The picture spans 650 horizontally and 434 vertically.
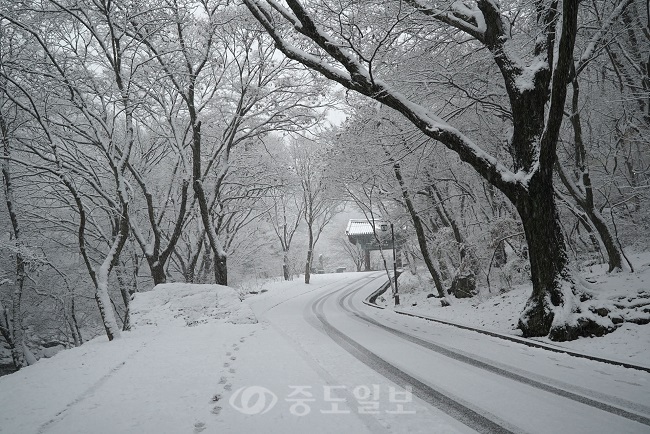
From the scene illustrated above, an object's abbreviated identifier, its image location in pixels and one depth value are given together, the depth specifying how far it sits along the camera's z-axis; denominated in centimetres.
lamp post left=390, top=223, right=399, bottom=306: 1599
